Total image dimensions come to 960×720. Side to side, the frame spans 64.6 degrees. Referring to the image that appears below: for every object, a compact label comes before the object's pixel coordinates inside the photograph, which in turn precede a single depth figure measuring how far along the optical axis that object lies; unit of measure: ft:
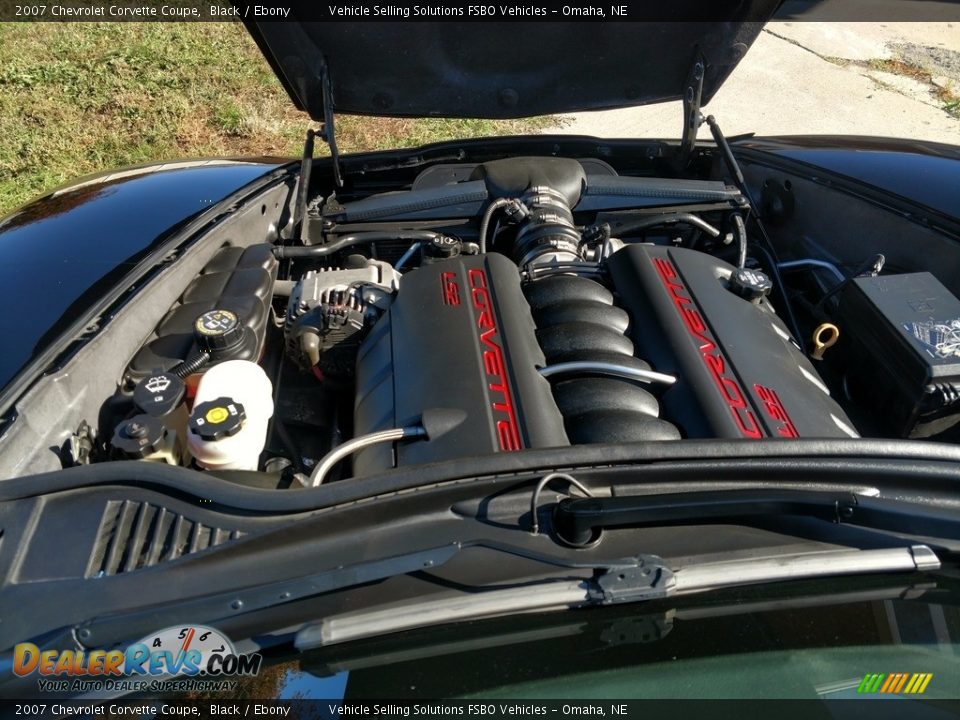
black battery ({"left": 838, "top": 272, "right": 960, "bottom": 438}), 4.86
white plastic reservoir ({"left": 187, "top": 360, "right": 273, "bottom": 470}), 4.09
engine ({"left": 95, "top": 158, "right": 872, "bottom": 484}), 4.39
